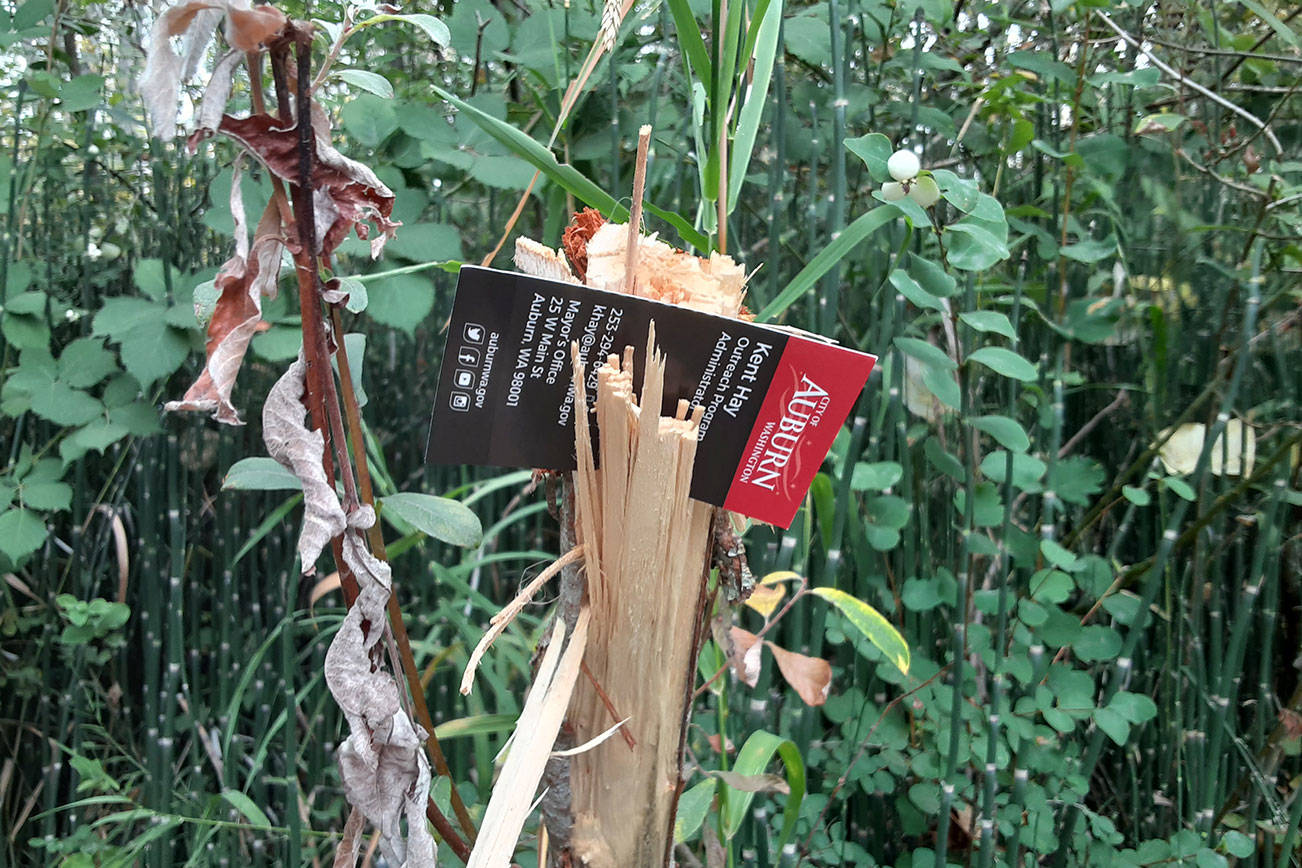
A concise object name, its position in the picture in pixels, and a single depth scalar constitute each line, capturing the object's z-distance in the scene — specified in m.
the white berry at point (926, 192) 0.66
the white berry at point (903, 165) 0.66
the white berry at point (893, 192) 0.67
